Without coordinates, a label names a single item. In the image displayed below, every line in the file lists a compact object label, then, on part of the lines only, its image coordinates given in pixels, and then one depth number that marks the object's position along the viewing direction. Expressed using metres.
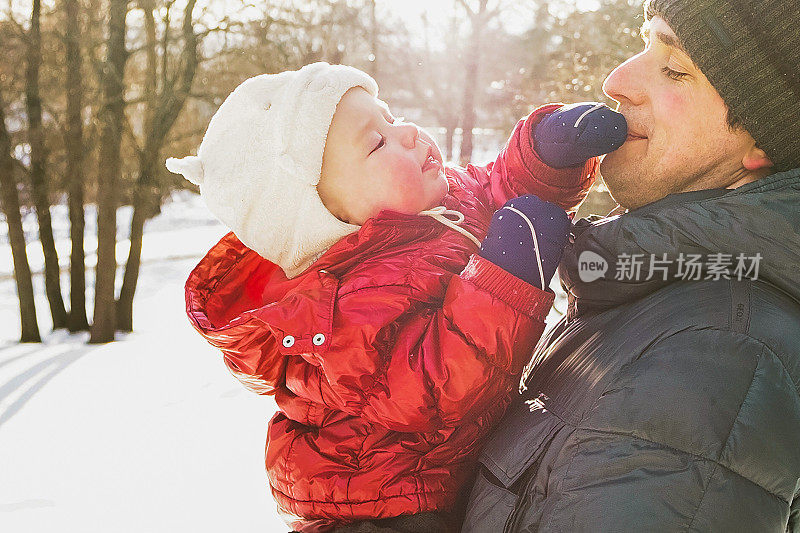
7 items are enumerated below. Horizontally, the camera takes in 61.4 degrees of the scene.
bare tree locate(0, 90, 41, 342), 8.91
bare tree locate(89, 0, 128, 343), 8.98
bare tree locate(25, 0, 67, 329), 8.88
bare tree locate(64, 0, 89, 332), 8.98
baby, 1.43
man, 1.12
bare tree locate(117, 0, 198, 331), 9.52
